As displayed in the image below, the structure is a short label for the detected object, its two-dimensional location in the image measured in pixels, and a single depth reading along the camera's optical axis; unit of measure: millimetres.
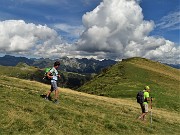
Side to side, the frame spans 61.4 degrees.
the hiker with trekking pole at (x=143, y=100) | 14467
